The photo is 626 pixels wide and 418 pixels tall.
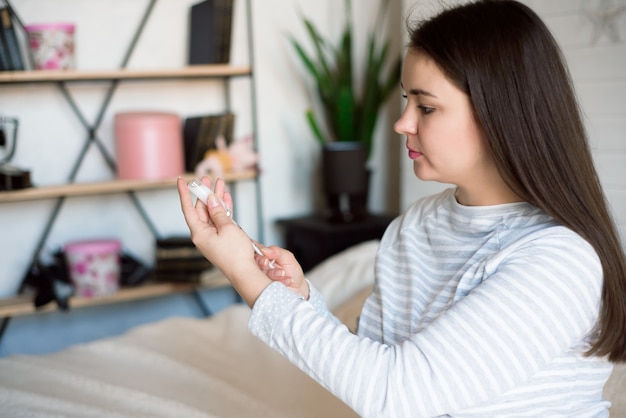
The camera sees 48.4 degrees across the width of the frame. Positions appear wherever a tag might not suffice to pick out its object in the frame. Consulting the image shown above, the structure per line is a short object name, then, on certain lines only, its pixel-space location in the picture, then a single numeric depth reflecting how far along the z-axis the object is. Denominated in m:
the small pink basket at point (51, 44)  2.10
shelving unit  2.13
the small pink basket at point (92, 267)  2.21
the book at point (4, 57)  2.09
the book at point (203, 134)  2.36
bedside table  2.51
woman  0.84
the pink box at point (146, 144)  2.21
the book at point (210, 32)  2.32
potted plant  2.58
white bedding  1.29
